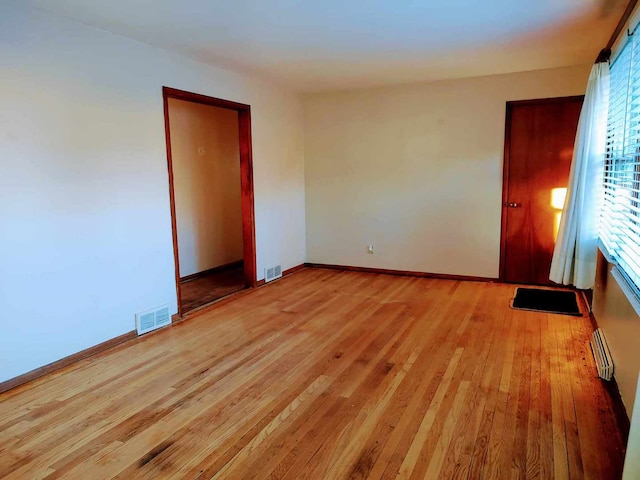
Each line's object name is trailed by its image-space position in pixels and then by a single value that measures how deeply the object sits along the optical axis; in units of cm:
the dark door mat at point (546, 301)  408
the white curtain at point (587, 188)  339
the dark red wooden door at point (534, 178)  464
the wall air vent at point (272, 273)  525
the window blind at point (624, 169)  245
